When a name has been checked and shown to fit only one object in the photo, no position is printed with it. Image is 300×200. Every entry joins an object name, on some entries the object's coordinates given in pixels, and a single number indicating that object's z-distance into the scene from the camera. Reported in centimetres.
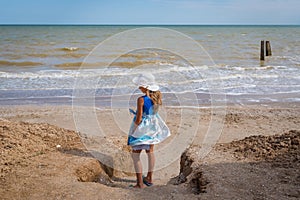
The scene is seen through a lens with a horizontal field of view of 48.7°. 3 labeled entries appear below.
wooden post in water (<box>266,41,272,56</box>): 2582
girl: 461
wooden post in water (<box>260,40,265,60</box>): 2312
